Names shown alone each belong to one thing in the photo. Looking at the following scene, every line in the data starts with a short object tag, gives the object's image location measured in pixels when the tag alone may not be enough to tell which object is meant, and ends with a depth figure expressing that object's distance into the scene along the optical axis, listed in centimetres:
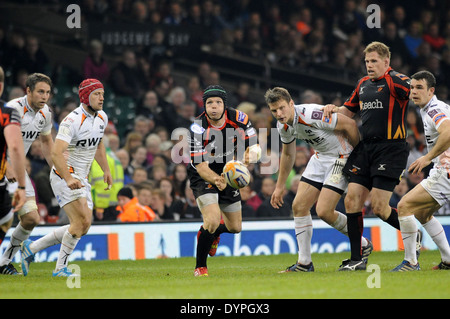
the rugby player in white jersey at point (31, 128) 2084
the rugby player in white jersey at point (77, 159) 1989
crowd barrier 2767
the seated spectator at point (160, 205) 2986
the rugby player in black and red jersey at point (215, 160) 1920
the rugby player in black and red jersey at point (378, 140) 1867
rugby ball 1861
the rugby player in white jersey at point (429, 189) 1883
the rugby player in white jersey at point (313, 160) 1933
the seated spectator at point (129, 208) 2888
